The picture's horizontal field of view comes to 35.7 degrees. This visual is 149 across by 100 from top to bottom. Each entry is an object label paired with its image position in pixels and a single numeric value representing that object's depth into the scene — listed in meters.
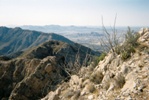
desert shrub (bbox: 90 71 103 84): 11.29
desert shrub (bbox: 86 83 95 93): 10.54
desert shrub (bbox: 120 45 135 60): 10.72
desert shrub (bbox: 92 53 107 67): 14.56
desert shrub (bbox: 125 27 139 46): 11.36
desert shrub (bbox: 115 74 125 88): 9.18
